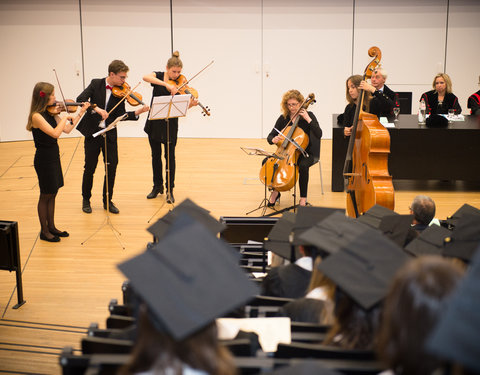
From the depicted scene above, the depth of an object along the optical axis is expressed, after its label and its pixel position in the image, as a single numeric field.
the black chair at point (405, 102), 9.92
